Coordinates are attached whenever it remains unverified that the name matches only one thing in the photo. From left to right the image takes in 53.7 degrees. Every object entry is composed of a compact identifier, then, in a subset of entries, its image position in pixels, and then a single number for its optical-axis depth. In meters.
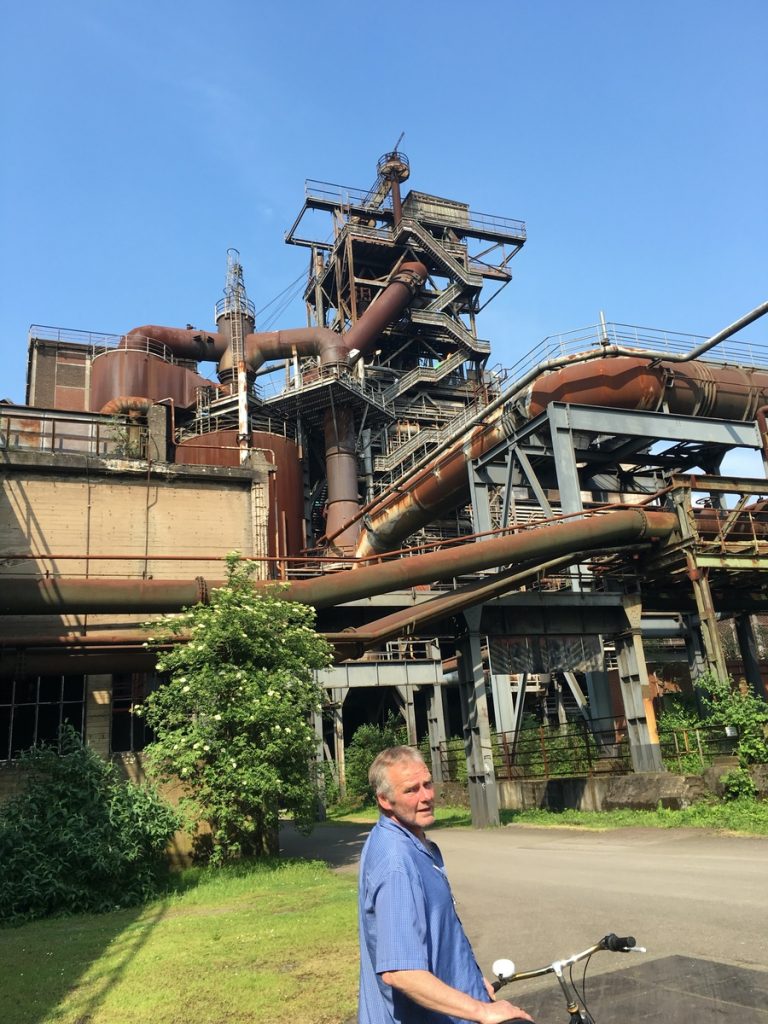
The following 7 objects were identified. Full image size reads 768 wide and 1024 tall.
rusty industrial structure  14.51
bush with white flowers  11.56
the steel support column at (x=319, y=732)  23.06
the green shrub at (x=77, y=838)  10.04
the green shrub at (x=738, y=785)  14.23
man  2.25
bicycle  2.55
